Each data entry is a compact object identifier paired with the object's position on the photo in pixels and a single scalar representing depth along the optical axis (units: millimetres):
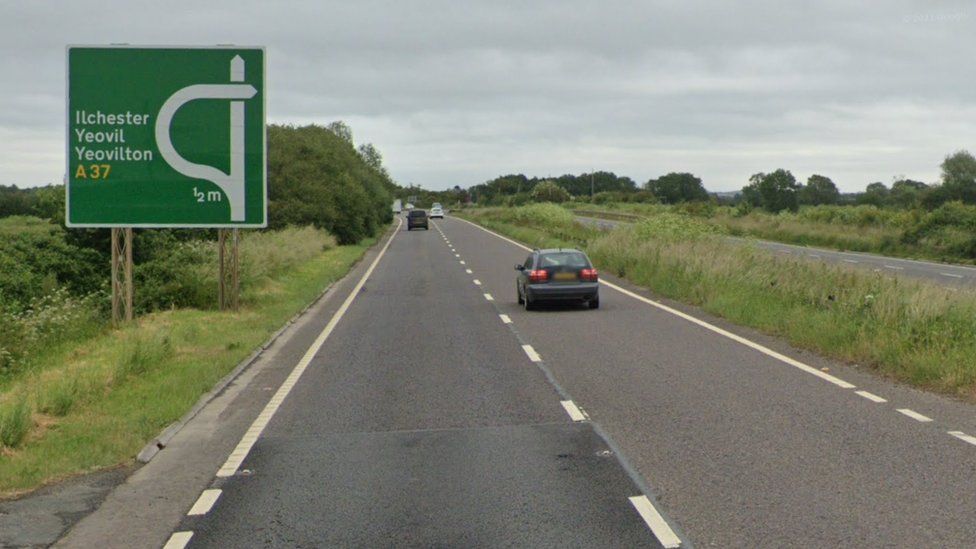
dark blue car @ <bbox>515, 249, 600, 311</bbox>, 22281
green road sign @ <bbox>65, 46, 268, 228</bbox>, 19406
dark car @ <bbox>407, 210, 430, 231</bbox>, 90625
